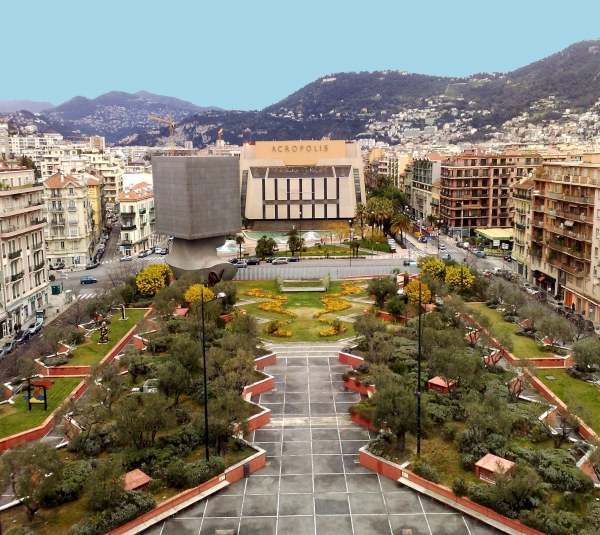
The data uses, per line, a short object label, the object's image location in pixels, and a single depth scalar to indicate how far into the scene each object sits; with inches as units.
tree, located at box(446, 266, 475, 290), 2390.5
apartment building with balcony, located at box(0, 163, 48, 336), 2212.1
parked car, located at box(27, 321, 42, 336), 2185.3
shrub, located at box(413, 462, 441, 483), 1064.8
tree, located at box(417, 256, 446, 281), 2480.3
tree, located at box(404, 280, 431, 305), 2089.1
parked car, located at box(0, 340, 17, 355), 1961.0
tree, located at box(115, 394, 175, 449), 1124.5
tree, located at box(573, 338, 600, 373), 1561.3
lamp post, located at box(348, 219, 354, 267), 3519.9
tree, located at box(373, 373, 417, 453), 1134.4
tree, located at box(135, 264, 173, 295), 2443.4
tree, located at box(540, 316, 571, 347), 1727.4
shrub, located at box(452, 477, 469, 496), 1013.8
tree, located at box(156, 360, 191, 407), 1323.8
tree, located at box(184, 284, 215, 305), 2171.5
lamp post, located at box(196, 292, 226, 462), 1086.1
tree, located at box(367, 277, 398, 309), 2229.3
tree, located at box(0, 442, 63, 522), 927.7
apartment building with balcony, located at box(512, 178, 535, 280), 2962.6
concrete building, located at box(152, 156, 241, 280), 2655.0
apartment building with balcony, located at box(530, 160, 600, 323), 2266.2
